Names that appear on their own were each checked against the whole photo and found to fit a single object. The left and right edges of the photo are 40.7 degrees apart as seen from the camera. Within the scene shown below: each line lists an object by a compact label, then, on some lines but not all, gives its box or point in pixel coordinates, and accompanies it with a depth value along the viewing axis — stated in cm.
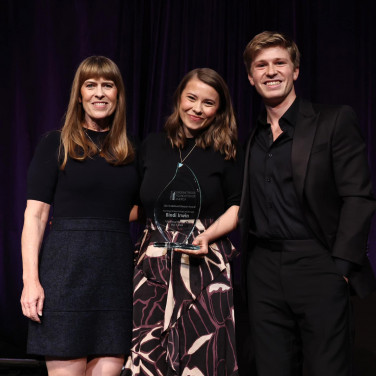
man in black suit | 160
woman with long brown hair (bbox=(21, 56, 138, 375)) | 174
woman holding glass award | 175
